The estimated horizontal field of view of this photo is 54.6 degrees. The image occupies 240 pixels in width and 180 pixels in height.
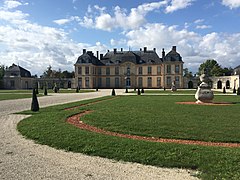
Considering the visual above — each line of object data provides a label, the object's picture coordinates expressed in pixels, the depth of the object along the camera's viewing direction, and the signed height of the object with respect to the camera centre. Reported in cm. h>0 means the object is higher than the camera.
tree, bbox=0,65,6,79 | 6701 +441
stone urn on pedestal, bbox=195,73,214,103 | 1599 -71
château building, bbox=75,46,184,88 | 5766 +364
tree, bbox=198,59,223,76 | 7350 +547
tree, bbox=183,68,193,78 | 8044 +417
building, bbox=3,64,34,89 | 6356 +174
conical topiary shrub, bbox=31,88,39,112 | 1195 -102
